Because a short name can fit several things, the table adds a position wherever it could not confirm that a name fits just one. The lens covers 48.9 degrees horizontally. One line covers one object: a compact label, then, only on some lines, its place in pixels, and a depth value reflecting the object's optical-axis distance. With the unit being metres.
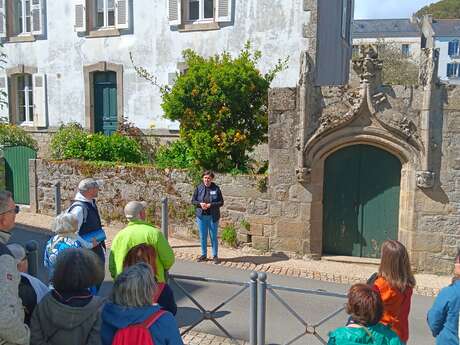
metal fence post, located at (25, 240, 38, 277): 5.22
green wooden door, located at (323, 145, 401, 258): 9.29
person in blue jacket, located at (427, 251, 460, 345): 3.63
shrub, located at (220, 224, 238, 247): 10.20
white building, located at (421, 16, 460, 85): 60.53
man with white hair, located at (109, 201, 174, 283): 4.57
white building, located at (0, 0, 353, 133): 13.53
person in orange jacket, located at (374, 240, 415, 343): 3.77
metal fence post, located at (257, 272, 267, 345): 4.84
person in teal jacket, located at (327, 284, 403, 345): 3.04
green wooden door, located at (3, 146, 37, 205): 13.86
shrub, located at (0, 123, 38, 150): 14.79
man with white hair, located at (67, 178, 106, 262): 5.54
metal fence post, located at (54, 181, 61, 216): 11.50
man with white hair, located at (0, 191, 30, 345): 2.85
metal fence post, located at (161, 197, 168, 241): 10.00
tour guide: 9.11
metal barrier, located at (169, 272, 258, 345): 4.91
